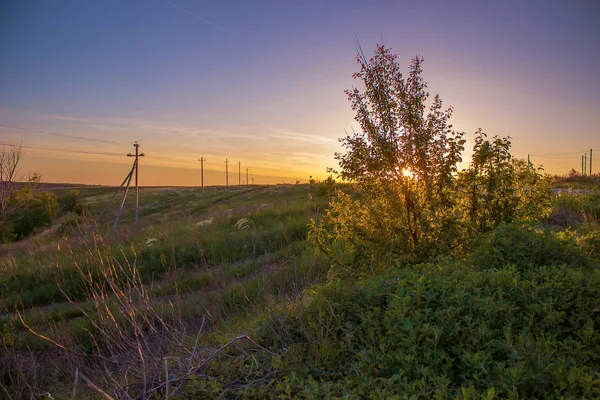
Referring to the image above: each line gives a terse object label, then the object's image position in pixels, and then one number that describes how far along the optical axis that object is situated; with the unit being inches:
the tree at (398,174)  214.1
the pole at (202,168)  2802.7
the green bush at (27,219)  1079.0
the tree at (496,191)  218.8
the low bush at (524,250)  163.0
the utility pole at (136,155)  1253.0
